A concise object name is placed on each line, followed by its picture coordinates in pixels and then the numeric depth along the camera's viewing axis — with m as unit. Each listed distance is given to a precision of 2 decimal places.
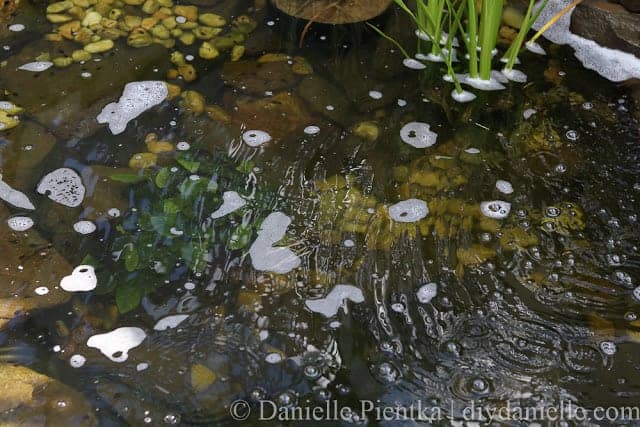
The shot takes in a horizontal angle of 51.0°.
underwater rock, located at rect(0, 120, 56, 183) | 2.13
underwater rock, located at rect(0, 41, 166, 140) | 2.33
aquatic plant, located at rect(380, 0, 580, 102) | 2.43
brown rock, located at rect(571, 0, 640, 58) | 2.67
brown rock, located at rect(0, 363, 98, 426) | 1.53
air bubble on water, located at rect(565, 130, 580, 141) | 2.33
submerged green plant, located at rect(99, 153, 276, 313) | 1.85
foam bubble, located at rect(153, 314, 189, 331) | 1.72
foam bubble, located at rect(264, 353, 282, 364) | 1.65
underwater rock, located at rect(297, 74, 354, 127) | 2.40
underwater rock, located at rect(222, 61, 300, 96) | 2.51
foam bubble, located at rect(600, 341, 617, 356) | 1.68
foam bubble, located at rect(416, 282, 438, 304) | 1.79
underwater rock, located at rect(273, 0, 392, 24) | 2.88
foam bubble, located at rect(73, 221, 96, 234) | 1.96
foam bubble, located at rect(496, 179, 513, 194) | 2.13
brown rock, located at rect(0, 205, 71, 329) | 1.76
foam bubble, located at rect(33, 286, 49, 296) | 1.79
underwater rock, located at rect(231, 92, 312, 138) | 2.35
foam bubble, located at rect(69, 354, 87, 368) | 1.64
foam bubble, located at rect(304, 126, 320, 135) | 2.33
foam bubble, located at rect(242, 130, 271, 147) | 2.28
